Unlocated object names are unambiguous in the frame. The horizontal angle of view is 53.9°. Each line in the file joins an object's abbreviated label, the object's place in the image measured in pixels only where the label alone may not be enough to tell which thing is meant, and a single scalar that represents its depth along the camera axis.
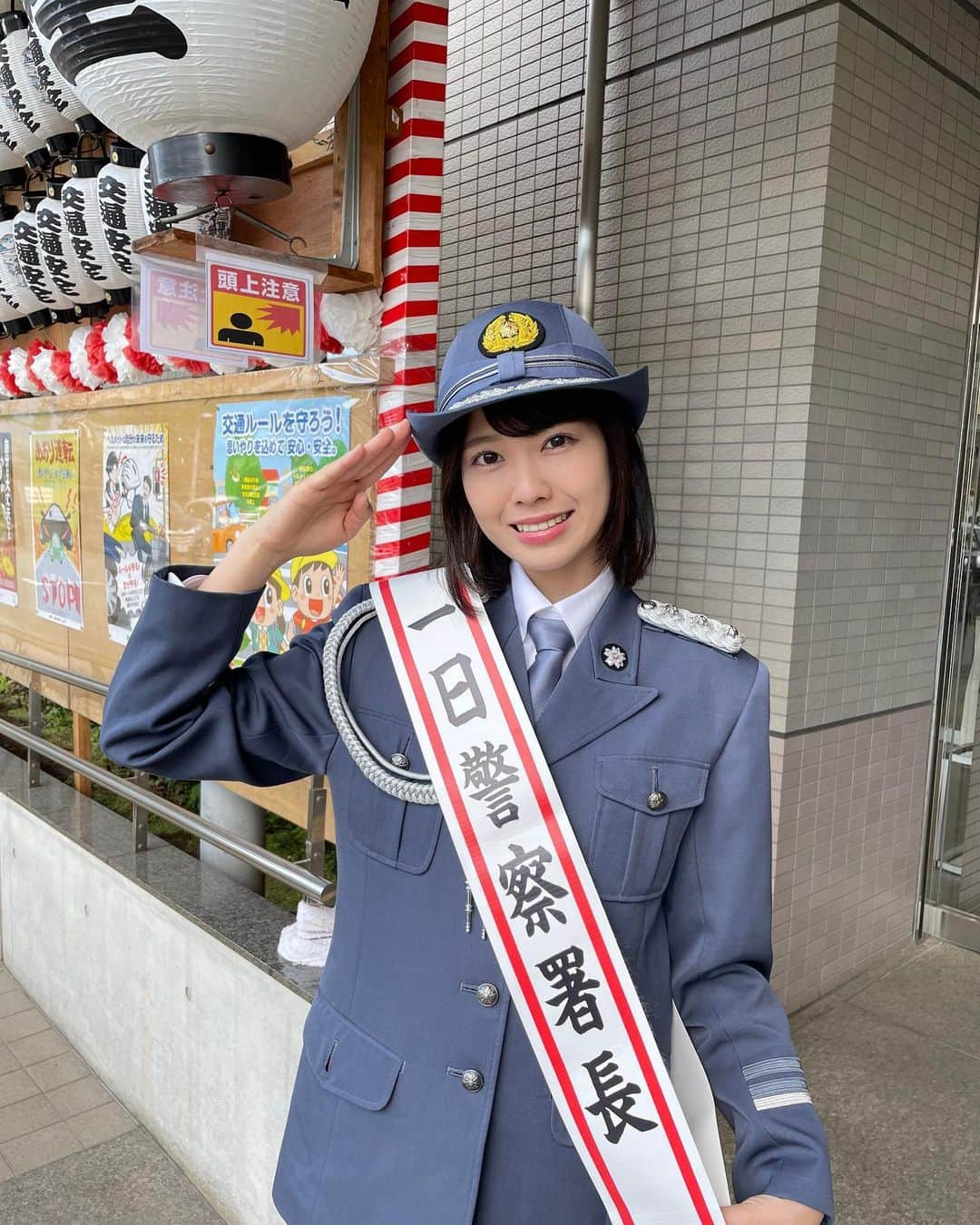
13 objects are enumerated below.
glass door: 3.94
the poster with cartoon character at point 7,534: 4.91
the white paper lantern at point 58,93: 3.51
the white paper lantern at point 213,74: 2.10
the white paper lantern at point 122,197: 3.20
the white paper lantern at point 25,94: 3.60
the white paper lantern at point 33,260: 3.82
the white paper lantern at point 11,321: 4.37
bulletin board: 2.83
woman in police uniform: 1.35
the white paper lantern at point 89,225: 3.37
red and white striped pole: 2.57
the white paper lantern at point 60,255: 3.58
